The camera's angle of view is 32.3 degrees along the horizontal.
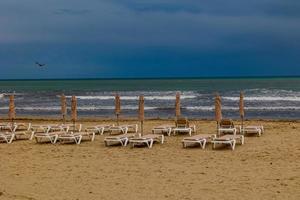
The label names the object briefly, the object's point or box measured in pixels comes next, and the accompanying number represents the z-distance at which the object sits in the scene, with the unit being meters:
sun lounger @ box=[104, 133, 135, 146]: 16.14
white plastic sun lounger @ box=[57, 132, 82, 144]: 16.75
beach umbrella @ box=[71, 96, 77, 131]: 18.31
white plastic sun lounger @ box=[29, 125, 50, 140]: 19.61
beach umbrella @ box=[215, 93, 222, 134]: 16.25
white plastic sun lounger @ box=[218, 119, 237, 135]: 17.48
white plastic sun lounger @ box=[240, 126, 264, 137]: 18.19
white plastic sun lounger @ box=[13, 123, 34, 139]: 18.31
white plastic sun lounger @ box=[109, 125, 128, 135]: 18.66
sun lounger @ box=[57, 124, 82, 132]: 19.38
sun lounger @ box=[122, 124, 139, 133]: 19.38
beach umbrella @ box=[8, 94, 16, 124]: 18.44
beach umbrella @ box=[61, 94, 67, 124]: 18.84
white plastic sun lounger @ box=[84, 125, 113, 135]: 19.35
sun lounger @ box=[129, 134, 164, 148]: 15.66
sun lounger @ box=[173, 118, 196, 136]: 18.50
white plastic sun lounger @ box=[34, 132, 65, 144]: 17.02
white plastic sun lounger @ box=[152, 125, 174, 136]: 18.53
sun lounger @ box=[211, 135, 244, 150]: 14.95
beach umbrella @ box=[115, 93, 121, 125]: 18.58
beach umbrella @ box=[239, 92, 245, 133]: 17.59
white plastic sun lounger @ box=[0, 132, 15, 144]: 17.42
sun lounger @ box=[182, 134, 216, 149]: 15.30
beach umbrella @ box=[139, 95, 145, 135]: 17.14
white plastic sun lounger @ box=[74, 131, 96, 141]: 17.24
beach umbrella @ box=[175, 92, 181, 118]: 18.67
